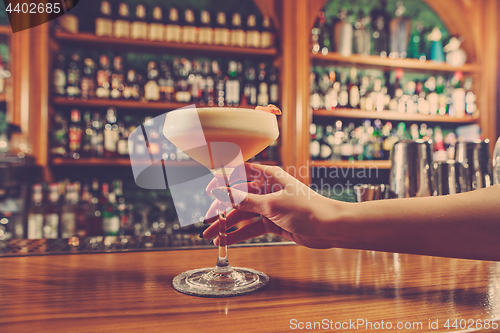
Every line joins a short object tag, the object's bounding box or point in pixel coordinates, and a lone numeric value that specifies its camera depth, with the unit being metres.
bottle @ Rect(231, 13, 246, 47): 2.28
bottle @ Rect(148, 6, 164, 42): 2.19
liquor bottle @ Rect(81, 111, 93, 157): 2.14
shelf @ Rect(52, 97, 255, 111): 2.07
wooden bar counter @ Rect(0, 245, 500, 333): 0.37
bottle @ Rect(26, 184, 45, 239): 1.92
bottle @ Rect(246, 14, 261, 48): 2.29
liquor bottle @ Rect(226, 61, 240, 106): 2.31
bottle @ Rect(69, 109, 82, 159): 2.11
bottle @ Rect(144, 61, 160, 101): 2.22
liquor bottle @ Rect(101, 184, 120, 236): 2.03
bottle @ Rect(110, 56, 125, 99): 2.22
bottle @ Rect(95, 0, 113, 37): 2.14
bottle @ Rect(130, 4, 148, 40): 2.17
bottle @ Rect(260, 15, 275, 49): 2.33
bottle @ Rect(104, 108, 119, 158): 2.17
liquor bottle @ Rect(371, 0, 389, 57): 2.62
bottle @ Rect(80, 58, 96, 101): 2.12
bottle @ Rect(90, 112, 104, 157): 2.16
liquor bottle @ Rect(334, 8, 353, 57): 2.47
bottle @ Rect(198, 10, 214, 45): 2.24
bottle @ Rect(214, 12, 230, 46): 2.26
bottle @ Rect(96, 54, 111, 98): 2.16
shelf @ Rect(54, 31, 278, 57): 2.07
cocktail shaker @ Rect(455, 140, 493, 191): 0.86
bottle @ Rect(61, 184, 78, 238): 2.01
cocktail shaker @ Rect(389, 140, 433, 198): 0.86
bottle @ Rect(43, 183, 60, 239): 1.97
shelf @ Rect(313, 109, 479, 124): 2.37
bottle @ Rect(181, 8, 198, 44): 2.24
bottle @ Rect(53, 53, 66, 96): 2.09
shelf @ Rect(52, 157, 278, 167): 2.04
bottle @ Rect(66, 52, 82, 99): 2.10
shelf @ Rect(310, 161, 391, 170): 2.32
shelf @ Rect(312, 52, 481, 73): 2.37
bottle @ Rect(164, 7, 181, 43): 2.21
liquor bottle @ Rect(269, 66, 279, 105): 2.37
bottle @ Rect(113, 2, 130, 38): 2.15
